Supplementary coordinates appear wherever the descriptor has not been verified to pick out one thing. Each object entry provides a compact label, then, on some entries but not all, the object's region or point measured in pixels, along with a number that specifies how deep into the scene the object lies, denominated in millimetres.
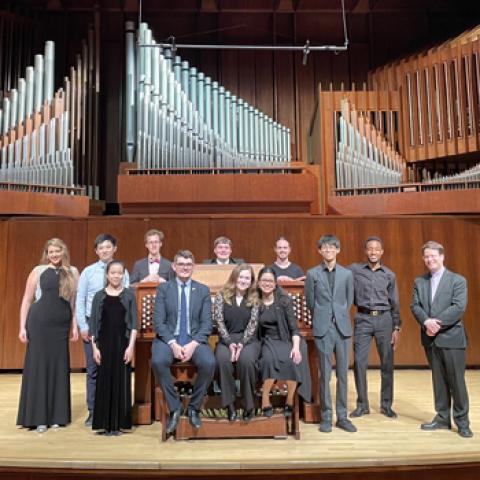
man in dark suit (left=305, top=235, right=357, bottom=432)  3523
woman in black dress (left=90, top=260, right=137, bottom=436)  3383
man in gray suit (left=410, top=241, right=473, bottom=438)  3432
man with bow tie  4164
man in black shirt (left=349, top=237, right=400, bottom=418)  3855
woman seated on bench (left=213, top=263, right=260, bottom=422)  3291
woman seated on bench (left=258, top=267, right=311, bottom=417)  3309
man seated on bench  3281
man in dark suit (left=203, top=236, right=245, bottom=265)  4379
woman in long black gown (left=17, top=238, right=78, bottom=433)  3549
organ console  3594
